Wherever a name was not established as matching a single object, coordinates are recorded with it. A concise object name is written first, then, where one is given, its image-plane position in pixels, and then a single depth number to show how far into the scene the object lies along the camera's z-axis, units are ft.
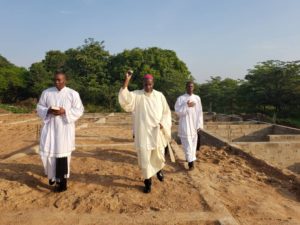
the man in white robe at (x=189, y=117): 19.57
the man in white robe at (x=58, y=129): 13.99
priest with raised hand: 14.28
